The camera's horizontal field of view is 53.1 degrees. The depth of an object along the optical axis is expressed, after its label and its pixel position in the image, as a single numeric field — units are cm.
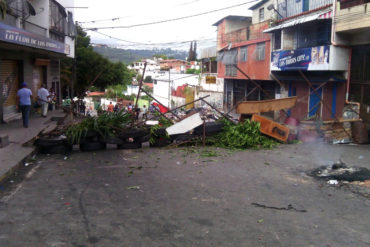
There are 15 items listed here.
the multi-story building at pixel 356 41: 1739
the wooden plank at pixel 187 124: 1262
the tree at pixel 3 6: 657
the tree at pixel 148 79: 8682
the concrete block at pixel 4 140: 1013
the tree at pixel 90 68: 3441
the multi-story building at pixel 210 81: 3831
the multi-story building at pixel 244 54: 2819
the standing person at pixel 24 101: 1270
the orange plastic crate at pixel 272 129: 1369
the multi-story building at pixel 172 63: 9482
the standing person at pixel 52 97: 1921
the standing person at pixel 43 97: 1652
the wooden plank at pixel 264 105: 1380
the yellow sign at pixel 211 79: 3838
